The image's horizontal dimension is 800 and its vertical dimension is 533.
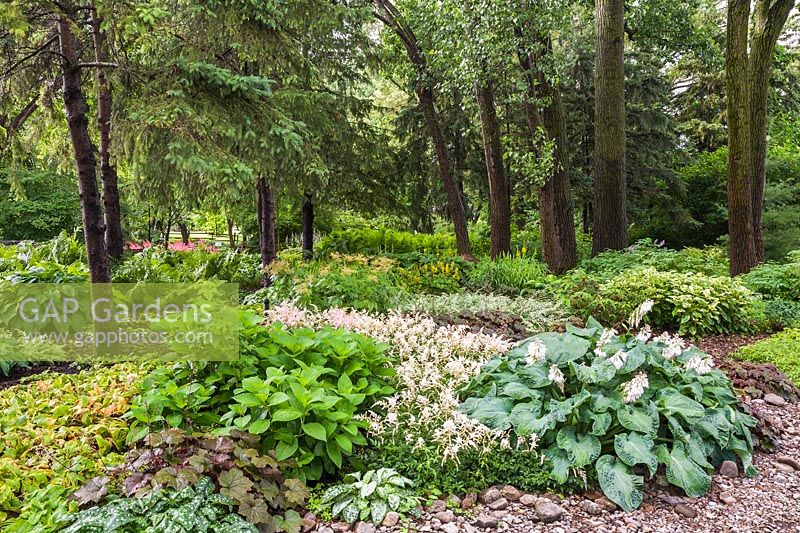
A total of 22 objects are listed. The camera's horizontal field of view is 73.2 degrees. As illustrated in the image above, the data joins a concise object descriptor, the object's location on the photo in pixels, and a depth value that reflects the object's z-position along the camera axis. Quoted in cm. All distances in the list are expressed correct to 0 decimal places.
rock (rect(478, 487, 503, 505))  246
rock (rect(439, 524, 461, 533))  224
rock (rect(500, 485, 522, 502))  248
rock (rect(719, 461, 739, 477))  276
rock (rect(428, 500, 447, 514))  238
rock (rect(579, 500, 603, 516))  241
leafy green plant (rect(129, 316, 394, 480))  250
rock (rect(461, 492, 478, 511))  243
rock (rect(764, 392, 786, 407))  366
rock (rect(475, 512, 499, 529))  229
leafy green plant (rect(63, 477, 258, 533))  198
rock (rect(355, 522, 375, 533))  224
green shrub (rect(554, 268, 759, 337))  545
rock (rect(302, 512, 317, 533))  228
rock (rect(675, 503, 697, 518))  242
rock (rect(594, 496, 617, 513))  244
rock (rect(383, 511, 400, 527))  228
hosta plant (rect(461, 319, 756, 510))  256
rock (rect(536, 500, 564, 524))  232
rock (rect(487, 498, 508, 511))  241
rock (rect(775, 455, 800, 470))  288
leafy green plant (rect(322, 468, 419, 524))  232
